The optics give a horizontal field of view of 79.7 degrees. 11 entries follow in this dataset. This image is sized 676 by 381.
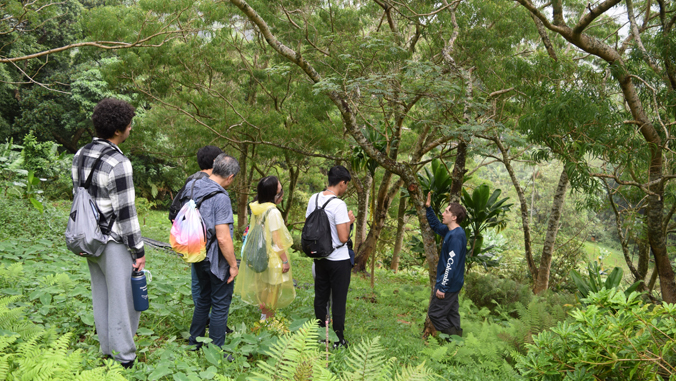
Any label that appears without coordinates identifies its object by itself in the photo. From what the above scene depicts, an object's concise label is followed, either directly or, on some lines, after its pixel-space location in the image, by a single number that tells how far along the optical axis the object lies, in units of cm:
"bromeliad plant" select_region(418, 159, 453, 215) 597
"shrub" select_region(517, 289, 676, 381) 176
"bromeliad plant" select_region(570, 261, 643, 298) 466
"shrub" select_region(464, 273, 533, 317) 628
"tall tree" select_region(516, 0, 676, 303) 374
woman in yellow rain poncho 343
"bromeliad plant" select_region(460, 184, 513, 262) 606
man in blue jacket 369
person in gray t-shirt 279
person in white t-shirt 332
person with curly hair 227
